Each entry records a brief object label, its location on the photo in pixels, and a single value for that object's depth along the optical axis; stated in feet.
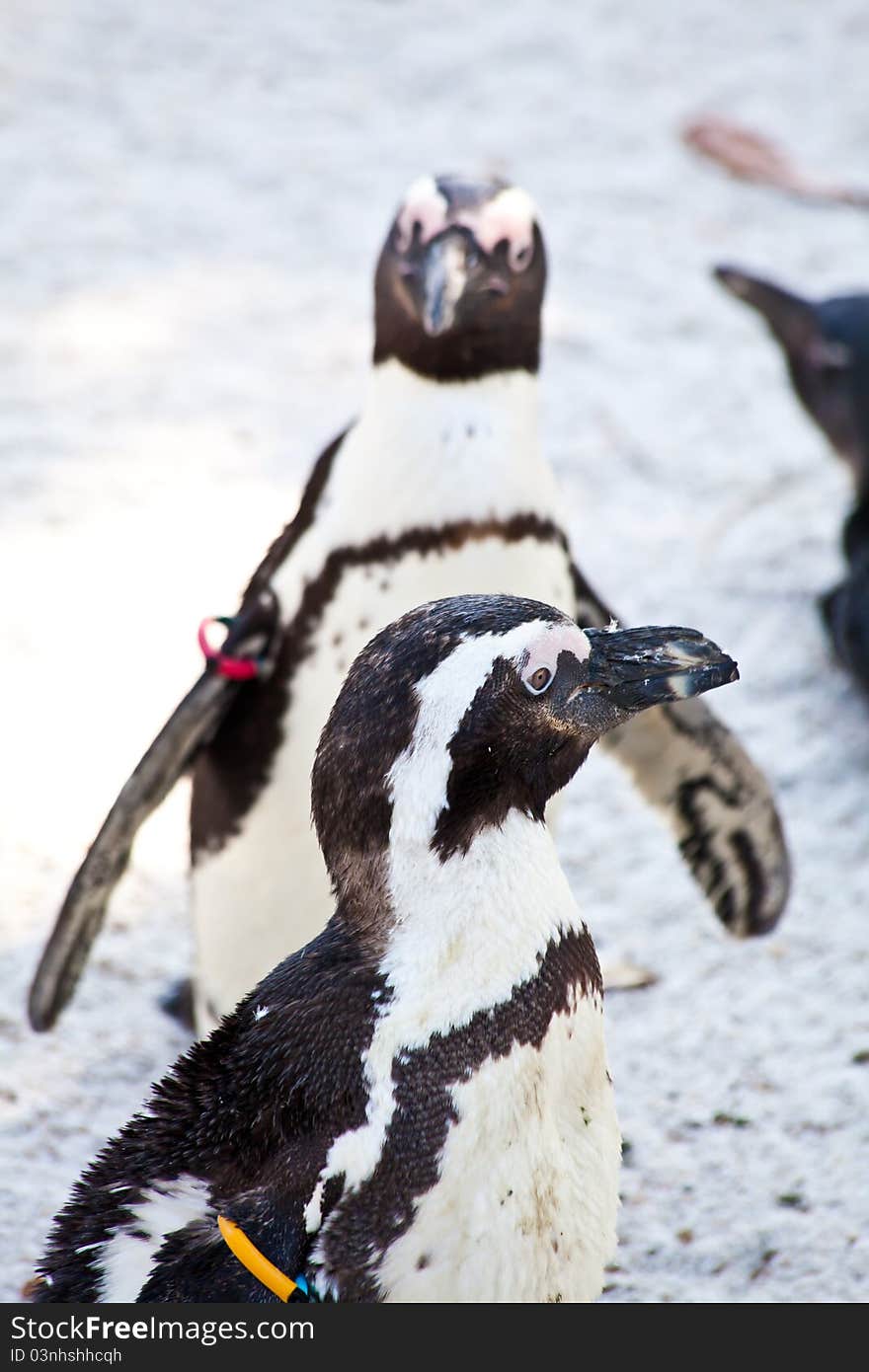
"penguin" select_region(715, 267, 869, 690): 16.35
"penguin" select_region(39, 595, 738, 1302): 11.27
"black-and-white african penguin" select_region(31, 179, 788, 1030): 12.19
